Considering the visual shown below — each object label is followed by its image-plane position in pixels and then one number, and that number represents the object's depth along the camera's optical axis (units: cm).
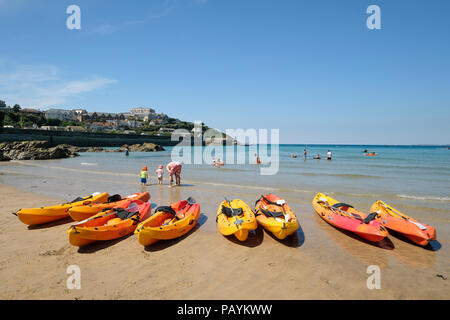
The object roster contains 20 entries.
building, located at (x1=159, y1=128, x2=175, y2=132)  12703
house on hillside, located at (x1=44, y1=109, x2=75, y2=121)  11878
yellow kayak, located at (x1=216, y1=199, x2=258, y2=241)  563
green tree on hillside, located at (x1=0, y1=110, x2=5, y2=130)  7444
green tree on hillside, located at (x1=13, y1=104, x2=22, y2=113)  9518
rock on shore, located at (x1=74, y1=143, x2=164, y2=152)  5844
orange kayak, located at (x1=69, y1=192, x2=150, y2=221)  678
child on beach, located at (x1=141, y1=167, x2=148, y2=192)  1301
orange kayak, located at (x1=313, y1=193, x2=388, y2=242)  582
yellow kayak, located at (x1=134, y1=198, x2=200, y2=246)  530
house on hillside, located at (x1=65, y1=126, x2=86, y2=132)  8019
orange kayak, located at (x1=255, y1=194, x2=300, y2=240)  575
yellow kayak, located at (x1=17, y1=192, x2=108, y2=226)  646
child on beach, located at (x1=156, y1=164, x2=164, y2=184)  1338
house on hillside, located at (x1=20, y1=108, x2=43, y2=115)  10819
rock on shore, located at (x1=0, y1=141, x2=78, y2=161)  2905
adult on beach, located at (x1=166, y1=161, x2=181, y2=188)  1305
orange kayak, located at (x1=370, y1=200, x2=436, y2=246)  568
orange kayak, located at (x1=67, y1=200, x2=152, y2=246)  515
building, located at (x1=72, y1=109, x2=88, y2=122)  13448
